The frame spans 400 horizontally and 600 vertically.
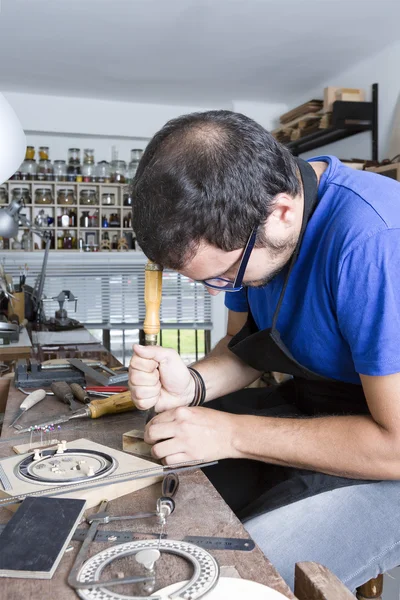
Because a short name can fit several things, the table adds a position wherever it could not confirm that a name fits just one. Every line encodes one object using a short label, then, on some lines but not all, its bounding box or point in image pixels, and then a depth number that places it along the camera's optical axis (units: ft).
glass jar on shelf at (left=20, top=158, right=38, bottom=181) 21.94
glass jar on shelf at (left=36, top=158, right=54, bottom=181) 22.16
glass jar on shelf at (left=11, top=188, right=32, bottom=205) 21.91
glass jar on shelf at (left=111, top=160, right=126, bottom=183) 23.02
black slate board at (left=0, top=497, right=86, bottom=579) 2.36
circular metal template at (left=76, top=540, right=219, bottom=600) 2.26
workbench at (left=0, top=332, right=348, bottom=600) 2.37
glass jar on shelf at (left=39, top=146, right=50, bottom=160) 22.21
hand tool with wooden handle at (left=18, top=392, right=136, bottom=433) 4.58
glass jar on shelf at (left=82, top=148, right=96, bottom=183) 22.59
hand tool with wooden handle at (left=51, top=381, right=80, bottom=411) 5.16
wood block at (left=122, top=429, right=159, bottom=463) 3.88
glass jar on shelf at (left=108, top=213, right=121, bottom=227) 23.05
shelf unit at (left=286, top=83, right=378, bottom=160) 16.35
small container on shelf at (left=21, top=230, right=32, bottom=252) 21.79
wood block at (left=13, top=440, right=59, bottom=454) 3.84
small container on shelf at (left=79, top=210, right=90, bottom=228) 22.62
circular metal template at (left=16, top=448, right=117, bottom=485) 3.23
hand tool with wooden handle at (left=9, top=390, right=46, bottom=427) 4.87
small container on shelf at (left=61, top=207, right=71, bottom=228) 22.26
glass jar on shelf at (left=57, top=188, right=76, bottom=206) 22.34
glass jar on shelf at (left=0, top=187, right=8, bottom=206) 22.09
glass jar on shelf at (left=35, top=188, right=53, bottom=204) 22.12
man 3.44
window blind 21.74
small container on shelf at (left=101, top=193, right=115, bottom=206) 22.94
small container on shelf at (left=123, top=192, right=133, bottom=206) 23.04
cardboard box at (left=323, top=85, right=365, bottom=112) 16.66
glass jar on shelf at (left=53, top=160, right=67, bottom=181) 22.35
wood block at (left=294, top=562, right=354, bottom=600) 2.37
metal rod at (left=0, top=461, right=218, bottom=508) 3.01
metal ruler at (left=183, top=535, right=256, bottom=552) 2.65
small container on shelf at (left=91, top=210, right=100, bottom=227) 22.79
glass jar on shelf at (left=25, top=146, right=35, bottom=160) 22.03
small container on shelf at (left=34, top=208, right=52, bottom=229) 22.16
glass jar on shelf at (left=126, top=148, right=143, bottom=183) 23.31
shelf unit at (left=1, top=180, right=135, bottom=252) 22.20
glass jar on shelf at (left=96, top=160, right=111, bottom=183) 22.91
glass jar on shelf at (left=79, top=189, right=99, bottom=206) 22.53
